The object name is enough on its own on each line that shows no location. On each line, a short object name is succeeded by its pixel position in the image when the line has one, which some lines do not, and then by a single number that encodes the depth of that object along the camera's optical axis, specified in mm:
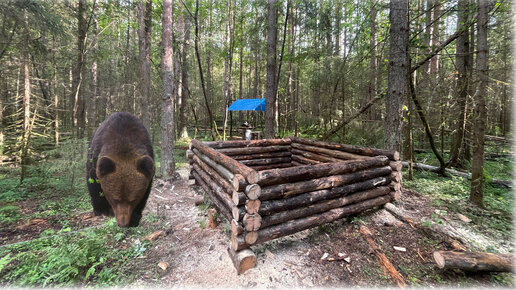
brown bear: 2133
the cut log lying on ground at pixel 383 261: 2590
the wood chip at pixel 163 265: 2644
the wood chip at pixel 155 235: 2981
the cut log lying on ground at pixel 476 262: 2504
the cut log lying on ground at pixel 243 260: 2621
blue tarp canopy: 12289
